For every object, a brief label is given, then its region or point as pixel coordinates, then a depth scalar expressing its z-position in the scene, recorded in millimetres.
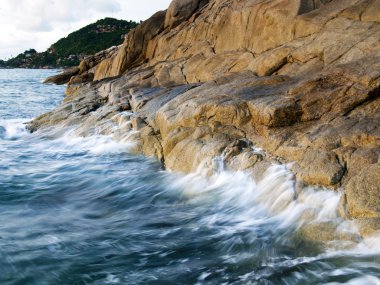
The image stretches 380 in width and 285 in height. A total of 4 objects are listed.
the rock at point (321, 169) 6867
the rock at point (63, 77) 47312
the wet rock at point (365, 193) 5938
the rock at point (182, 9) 23859
